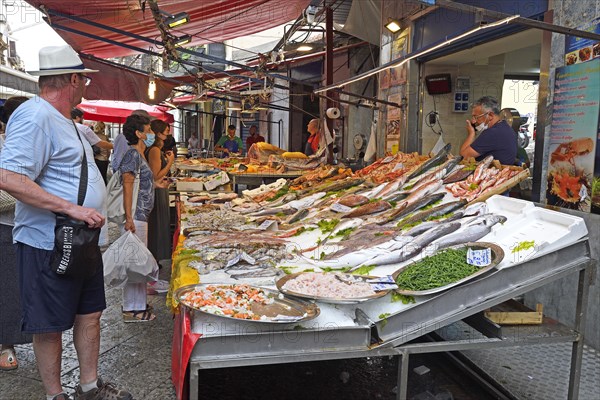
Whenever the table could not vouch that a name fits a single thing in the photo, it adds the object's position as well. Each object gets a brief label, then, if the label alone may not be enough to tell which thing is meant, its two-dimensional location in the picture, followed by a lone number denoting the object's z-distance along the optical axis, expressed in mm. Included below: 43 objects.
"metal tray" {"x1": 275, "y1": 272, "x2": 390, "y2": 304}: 3012
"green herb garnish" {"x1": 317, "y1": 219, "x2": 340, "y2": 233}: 4844
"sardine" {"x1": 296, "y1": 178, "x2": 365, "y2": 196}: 6727
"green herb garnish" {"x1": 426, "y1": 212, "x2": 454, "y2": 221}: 4466
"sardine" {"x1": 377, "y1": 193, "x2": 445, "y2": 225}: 4817
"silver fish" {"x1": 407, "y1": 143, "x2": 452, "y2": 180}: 5914
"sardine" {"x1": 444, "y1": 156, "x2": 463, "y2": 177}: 5550
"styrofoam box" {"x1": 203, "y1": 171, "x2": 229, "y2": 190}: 9266
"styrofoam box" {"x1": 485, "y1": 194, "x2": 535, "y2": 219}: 3967
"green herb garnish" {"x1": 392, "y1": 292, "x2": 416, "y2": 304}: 3156
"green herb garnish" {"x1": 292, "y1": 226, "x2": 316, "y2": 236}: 4969
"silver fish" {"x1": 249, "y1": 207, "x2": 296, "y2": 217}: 6132
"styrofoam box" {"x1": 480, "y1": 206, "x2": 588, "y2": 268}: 3229
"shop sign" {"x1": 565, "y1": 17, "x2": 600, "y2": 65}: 4734
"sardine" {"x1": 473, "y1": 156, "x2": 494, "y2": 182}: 5034
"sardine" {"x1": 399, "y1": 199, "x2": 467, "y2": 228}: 4535
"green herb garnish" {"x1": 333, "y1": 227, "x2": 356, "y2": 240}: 4578
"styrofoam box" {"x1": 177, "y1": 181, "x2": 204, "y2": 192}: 9248
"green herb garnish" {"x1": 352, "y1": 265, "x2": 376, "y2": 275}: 3631
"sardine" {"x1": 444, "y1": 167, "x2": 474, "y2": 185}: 5266
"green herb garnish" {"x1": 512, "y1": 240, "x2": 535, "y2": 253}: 3264
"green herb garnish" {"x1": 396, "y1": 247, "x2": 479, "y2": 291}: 3146
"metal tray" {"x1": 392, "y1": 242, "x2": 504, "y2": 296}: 3064
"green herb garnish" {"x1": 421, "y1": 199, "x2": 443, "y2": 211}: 4911
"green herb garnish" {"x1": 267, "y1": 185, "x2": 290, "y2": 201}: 7375
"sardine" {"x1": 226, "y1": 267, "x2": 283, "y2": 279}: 3715
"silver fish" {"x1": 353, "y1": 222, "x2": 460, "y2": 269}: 3734
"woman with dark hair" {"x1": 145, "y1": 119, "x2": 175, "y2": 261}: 6949
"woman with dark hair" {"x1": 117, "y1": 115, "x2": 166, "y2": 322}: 5379
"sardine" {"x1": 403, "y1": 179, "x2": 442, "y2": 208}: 5104
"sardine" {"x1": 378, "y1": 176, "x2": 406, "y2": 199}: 5730
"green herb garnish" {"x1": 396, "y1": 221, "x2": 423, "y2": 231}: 4387
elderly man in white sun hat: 3014
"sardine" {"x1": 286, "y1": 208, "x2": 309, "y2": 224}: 5562
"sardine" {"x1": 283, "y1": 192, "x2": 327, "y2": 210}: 6363
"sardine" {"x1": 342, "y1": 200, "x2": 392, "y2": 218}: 5176
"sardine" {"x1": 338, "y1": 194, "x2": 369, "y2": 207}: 5533
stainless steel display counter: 2838
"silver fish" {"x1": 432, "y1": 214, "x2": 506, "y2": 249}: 3752
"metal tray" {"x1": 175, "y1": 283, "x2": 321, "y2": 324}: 2809
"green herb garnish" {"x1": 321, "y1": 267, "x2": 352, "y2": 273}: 3791
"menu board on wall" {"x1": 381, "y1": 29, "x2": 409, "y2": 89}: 9680
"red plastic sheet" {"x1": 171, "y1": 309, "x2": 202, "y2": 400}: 2764
